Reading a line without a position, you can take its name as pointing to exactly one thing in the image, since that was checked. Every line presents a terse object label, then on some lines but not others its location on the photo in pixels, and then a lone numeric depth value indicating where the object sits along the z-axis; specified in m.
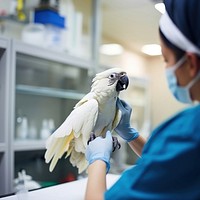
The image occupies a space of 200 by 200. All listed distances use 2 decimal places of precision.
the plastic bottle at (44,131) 2.14
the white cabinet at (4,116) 1.64
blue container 2.13
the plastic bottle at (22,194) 1.10
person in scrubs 0.69
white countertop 1.12
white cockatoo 1.05
